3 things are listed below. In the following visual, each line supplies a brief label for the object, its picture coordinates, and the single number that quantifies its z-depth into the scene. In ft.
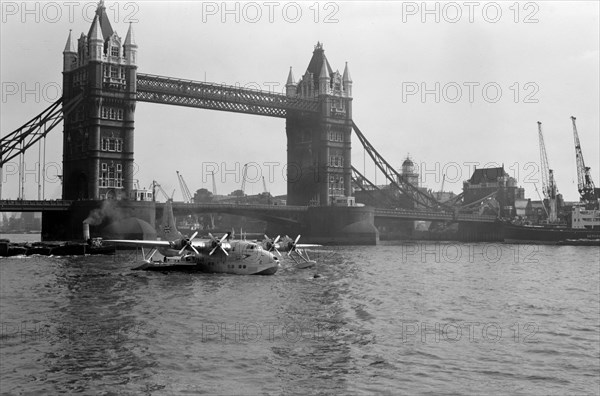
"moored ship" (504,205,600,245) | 564.30
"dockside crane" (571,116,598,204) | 647.56
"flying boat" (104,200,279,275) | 230.07
